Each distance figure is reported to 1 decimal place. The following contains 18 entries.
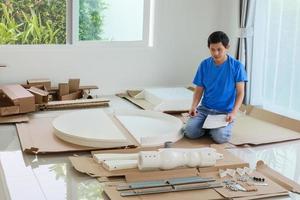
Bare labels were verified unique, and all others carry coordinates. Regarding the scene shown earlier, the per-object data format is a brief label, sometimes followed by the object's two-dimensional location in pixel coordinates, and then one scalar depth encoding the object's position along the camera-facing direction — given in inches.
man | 102.2
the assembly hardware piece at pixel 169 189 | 71.7
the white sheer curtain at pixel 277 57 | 127.0
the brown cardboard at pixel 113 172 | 79.5
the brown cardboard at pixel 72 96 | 135.3
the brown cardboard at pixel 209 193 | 71.6
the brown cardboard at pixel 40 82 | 134.3
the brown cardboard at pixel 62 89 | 136.2
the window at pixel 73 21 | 140.2
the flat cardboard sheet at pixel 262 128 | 105.3
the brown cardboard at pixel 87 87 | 139.9
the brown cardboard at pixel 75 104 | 125.8
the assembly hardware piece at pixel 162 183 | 73.8
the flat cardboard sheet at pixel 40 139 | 92.7
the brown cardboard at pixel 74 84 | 138.7
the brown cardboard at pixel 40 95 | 123.4
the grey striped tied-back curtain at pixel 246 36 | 142.2
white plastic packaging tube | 79.3
